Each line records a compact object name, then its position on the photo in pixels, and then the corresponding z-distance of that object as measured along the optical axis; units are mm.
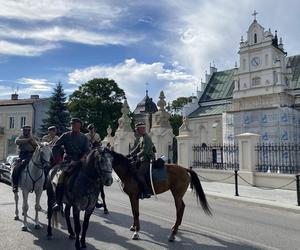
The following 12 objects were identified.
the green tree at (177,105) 53798
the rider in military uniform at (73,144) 5691
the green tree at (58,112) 30576
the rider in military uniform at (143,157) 5861
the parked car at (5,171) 14763
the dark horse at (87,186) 4680
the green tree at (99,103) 37979
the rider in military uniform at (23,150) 6731
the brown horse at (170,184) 5716
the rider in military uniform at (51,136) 7941
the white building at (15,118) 39682
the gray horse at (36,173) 6213
